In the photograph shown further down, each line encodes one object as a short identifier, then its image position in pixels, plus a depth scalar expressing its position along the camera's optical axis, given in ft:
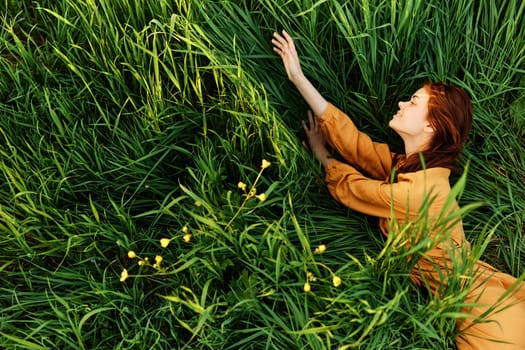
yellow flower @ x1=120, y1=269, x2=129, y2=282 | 5.08
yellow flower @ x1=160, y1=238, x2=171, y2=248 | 5.00
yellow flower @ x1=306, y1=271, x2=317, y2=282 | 5.04
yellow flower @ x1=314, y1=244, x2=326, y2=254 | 4.95
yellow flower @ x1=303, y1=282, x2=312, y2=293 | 4.85
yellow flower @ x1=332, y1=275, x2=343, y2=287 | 4.85
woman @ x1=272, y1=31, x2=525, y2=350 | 5.34
